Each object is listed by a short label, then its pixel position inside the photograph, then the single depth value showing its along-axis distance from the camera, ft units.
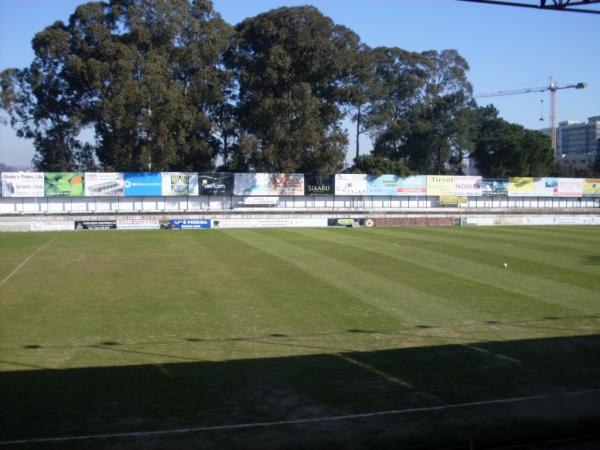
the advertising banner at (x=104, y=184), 183.21
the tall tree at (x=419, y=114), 261.44
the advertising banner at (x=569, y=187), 230.01
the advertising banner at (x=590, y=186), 231.57
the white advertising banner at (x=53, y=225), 169.07
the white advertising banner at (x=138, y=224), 175.63
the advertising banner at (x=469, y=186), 217.56
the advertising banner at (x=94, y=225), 171.32
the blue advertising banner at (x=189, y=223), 176.76
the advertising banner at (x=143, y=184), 188.04
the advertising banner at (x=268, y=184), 198.49
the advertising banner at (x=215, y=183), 194.39
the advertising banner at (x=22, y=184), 176.76
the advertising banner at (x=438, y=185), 215.51
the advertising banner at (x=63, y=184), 179.63
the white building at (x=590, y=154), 454.40
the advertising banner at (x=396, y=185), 209.77
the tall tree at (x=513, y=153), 252.42
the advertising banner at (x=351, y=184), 205.16
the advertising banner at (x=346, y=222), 185.26
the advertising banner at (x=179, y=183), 190.70
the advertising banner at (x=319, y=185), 204.64
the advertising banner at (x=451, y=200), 215.92
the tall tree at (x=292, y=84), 207.82
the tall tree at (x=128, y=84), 191.11
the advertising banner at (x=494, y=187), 220.64
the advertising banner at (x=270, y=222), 183.10
